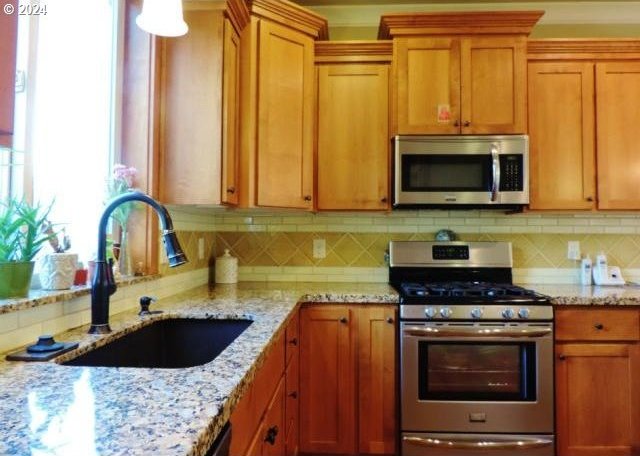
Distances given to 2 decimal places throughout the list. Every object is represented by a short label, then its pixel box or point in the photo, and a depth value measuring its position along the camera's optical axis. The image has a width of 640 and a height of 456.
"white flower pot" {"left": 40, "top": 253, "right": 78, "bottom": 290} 1.33
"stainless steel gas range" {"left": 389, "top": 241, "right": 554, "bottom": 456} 2.06
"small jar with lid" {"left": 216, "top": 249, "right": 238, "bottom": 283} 2.58
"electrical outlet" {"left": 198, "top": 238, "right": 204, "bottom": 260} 2.49
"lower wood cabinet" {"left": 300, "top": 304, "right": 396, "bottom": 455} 2.16
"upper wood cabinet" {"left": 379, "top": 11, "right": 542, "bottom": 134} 2.36
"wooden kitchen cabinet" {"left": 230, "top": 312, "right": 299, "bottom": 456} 1.03
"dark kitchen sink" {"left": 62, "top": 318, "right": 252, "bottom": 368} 1.50
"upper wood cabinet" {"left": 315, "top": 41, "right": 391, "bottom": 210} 2.45
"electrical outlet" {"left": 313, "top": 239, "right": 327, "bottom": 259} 2.75
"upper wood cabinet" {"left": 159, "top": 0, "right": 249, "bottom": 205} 1.97
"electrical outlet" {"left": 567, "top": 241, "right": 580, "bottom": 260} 2.69
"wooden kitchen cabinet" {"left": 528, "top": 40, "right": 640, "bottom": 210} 2.42
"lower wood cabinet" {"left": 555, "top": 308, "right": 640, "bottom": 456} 2.09
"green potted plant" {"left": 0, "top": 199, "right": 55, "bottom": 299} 1.16
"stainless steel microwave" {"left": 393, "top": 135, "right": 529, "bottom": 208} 2.33
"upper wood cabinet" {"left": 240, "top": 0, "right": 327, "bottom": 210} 2.18
